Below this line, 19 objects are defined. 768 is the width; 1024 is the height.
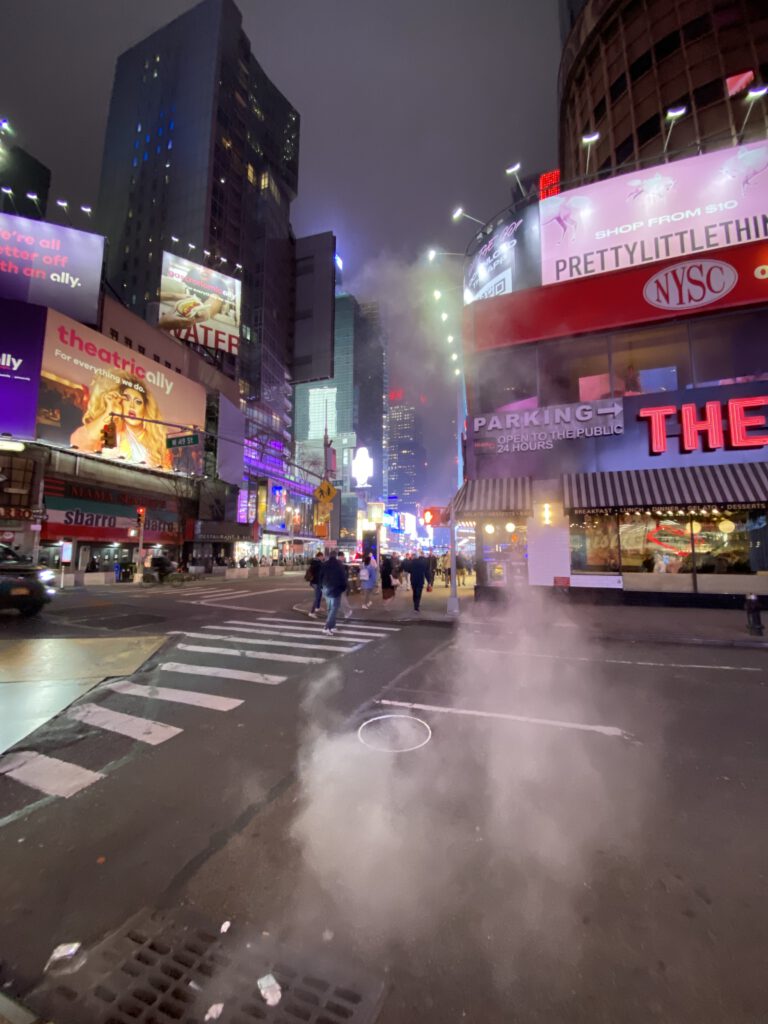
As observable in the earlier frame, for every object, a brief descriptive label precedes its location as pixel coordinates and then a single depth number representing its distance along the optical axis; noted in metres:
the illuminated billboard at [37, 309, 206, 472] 30.56
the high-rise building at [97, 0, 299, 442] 69.44
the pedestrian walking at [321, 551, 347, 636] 10.49
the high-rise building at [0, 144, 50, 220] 69.31
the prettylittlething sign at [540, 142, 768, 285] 15.44
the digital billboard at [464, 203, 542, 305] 18.31
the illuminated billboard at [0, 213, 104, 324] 30.80
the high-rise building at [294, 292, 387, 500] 128.55
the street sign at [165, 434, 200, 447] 23.77
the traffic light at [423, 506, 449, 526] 16.02
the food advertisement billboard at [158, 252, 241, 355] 44.62
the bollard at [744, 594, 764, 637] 9.56
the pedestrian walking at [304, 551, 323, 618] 13.54
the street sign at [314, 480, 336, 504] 18.36
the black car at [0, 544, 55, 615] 11.58
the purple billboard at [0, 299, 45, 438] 28.17
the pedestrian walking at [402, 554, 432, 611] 14.31
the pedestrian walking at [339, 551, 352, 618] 13.52
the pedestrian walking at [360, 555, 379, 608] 16.69
